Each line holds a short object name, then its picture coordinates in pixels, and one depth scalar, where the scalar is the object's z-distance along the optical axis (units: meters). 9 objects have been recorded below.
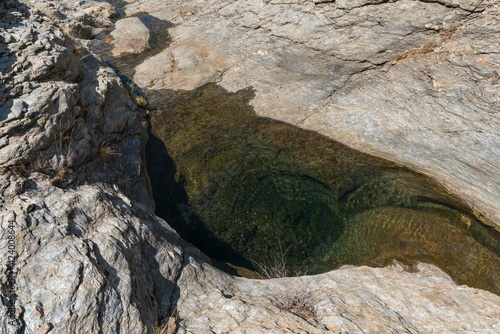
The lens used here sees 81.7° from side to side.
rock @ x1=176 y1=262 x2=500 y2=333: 3.46
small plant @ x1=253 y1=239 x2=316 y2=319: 3.74
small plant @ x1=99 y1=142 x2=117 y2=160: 5.82
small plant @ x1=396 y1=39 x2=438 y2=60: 7.05
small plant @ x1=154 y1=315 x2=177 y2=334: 3.23
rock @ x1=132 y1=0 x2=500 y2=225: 6.22
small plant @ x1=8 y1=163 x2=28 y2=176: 3.83
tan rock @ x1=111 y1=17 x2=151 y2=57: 10.29
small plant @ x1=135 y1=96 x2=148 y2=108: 8.15
